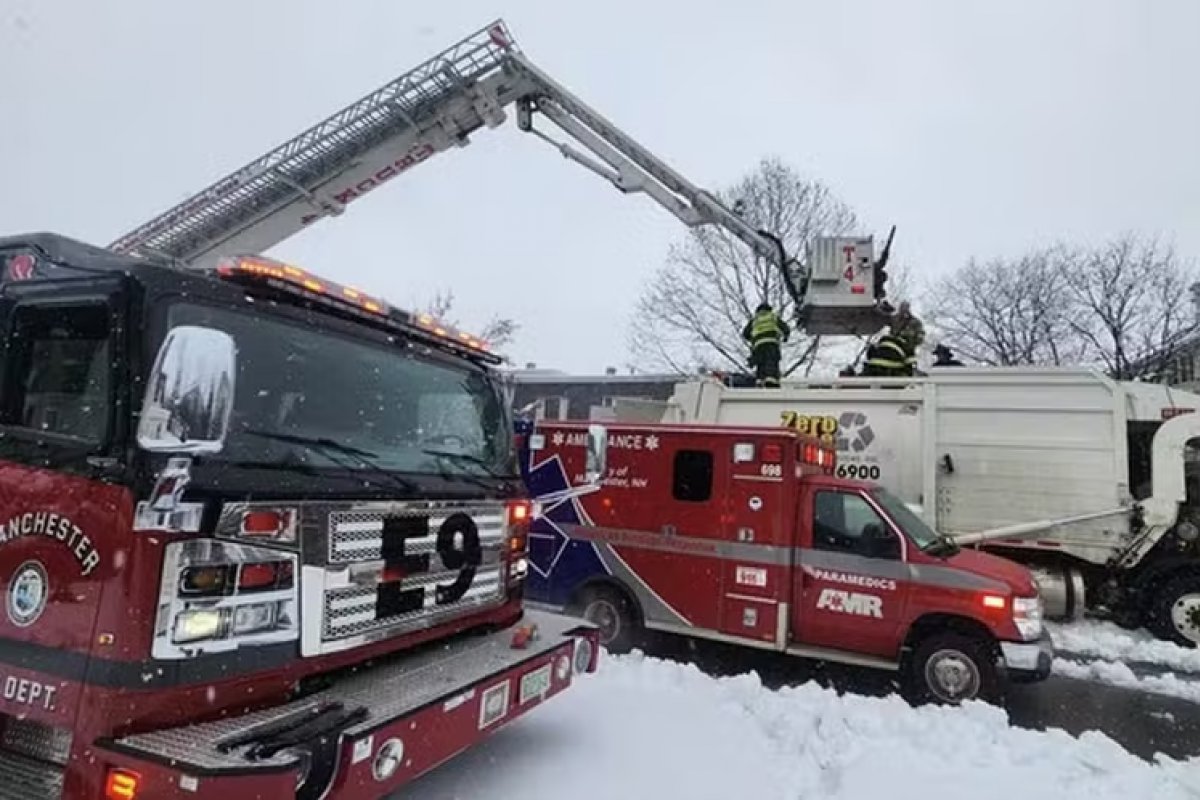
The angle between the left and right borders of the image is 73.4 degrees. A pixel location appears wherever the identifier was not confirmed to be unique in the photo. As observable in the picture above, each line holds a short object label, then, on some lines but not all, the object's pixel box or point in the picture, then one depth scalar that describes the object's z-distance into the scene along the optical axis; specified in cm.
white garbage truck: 916
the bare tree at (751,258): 2612
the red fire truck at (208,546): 260
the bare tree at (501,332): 4103
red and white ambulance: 652
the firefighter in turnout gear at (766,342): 1183
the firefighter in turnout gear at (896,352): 1081
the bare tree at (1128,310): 2995
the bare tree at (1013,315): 3206
